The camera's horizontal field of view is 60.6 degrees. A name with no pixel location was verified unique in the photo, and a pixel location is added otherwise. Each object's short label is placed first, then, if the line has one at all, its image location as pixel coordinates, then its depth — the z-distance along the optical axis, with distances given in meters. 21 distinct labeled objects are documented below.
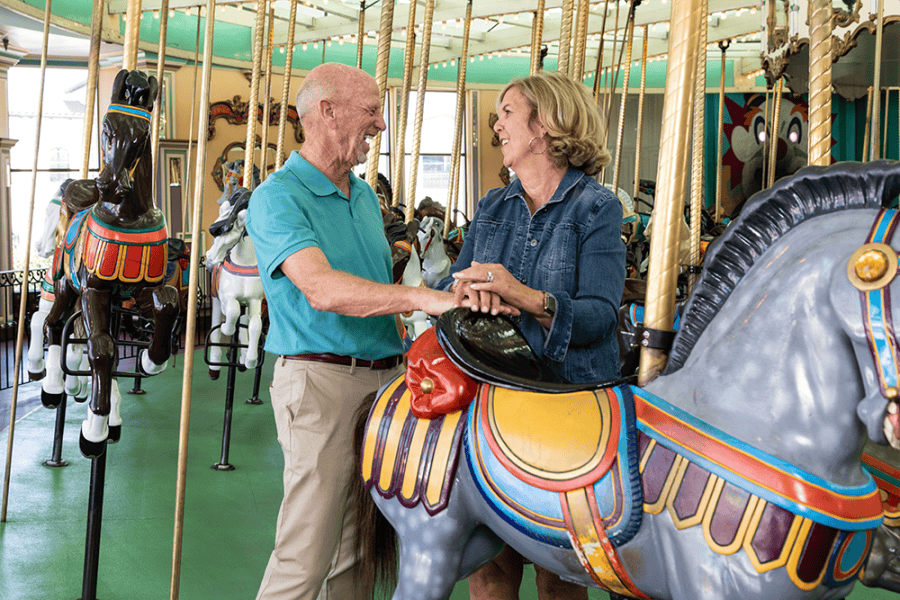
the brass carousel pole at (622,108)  4.71
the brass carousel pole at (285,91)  4.34
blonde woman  1.60
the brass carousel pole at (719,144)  7.08
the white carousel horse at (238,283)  4.69
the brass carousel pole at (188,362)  1.88
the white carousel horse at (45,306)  4.26
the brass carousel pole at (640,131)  5.44
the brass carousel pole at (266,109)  4.40
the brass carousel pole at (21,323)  3.27
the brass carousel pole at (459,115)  5.22
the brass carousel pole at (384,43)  2.77
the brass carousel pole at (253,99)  3.45
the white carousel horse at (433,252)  5.27
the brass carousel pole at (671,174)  1.40
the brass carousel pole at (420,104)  3.79
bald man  1.83
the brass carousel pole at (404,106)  3.81
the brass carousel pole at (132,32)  2.35
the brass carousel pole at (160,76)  2.64
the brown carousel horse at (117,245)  2.56
